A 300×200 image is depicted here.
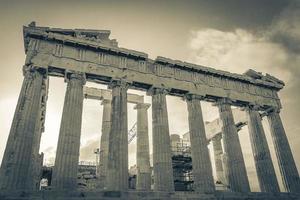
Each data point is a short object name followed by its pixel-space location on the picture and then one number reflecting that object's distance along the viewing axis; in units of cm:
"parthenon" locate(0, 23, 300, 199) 1725
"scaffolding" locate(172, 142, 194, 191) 3244
